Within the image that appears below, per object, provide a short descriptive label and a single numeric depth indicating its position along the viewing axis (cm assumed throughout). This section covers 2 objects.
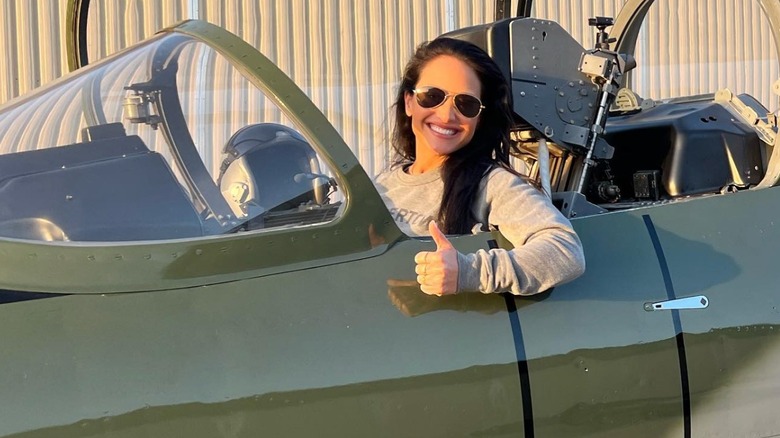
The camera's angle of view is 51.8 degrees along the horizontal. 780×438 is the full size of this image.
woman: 161
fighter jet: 138
